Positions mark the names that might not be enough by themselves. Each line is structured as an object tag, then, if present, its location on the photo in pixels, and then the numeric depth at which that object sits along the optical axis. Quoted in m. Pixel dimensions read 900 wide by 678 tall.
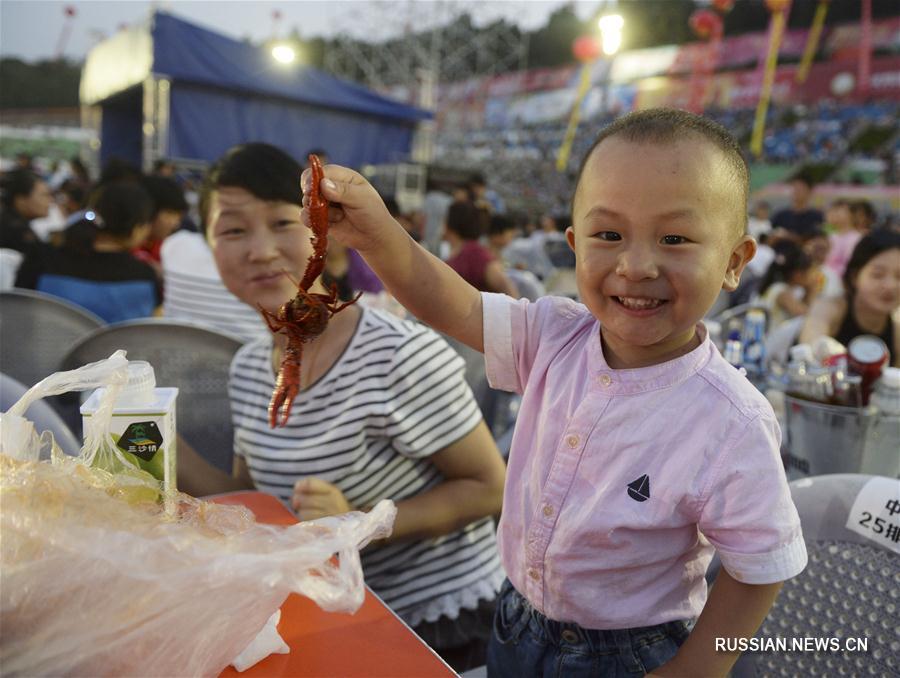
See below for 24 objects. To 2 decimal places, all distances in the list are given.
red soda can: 1.72
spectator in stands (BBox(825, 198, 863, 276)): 6.69
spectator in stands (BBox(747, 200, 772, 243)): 10.30
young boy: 0.95
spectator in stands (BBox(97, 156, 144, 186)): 5.67
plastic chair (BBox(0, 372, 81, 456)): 1.51
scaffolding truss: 20.28
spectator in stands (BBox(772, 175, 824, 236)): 7.87
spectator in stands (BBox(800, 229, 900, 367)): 2.83
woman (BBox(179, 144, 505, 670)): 1.55
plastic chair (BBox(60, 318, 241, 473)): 2.04
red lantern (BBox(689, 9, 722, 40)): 20.78
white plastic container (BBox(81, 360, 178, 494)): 0.91
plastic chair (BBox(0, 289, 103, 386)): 2.46
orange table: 0.87
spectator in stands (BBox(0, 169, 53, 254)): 5.59
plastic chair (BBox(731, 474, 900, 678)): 1.07
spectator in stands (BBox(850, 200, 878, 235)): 7.04
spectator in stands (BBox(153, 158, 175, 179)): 9.16
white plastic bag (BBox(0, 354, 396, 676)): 0.66
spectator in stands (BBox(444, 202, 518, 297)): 4.90
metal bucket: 1.62
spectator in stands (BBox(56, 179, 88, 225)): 7.42
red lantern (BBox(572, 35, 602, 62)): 17.69
